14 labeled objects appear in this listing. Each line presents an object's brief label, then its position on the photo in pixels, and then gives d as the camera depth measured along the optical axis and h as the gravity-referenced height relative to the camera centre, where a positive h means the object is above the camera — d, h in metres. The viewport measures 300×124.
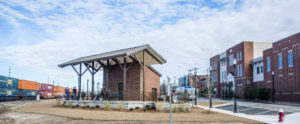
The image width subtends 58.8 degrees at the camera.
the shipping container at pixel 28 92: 41.31 -2.52
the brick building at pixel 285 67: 37.34 +1.39
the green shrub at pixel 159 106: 20.84 -2.30
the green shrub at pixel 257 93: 44.41 -2.79
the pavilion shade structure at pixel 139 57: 21.95 +1.76
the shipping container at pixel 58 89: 55.28 -2.52
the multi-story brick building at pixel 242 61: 54.12 +3.41
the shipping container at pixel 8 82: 33.49 -0.73
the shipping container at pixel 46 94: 50.17 -3.33
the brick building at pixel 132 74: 23.54 +0.25
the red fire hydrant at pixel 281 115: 14.68 -2.16
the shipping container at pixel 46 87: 49.68 -1.98
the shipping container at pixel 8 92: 34.05 -2.01
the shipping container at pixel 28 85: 40.08 -1.28
